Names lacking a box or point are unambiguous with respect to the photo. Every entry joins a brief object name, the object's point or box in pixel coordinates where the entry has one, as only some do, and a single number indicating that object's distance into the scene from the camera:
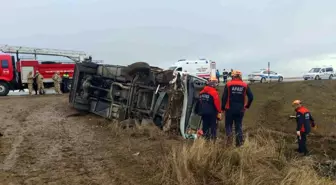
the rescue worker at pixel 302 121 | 10.28
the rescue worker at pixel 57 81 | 21.58
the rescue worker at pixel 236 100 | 7.58
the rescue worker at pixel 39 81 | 20.83
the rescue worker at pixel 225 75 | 34.92
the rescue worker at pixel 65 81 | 22.64
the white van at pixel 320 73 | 41.29
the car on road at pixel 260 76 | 37.94
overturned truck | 9.44
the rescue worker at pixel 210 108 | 7.89
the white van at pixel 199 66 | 33.03
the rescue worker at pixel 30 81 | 20.52
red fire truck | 20.81
